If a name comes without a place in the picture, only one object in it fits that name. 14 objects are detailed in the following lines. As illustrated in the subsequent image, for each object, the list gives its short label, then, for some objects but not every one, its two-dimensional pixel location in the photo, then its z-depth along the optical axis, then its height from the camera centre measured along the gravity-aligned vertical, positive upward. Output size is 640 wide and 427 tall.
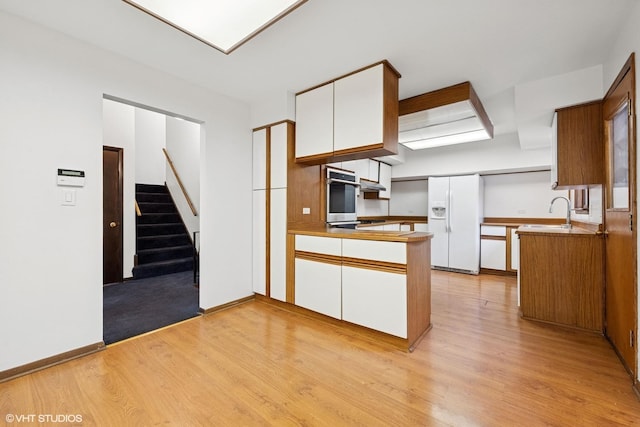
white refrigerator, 4.91 -0.11
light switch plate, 2.08 +0.14
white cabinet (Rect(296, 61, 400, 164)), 2.50 +1.00
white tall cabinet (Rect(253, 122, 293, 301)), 3.21 +0.09
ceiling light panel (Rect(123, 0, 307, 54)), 1.62 +1.29
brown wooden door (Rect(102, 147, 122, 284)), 4.15 +0.00
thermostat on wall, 2.07 +0.30
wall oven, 3.75 +0.26
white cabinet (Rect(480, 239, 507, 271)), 4.79 -0.73
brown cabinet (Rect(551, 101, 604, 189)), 2.60 +0.69
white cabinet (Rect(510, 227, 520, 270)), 4.65 -0.61
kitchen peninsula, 2.27 -0.62
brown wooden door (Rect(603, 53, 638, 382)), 1.72 +0.13
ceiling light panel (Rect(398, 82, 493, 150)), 2.88 +1.18
